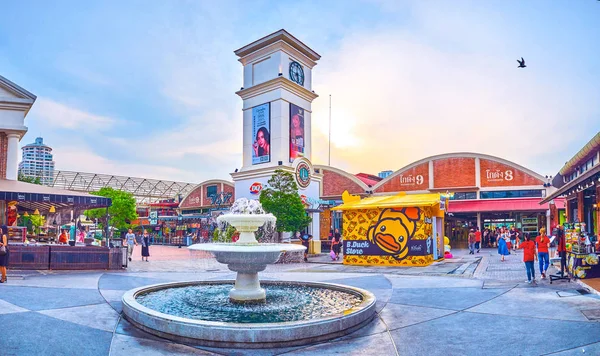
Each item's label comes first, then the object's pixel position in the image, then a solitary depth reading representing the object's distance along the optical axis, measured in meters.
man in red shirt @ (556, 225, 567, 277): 13.35
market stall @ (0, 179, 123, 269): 16.80
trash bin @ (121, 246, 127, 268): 18.22
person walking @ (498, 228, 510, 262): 21.94
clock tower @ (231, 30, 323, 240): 34.22
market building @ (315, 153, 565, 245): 33.47
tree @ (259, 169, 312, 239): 25.99
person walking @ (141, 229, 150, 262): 24.55
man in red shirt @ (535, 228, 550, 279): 13.73
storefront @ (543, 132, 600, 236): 15.22
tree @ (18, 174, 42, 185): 44.99
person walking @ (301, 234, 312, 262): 27.47
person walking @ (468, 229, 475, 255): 27.66
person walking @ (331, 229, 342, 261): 24.65
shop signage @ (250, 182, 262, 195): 33.88
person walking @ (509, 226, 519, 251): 31.52
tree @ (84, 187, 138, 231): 50.72
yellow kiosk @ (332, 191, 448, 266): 19.33
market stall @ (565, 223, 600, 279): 12.45
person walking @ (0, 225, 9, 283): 12.33
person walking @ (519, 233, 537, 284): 12.80
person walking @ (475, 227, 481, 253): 29.58
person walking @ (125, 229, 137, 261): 26.16
